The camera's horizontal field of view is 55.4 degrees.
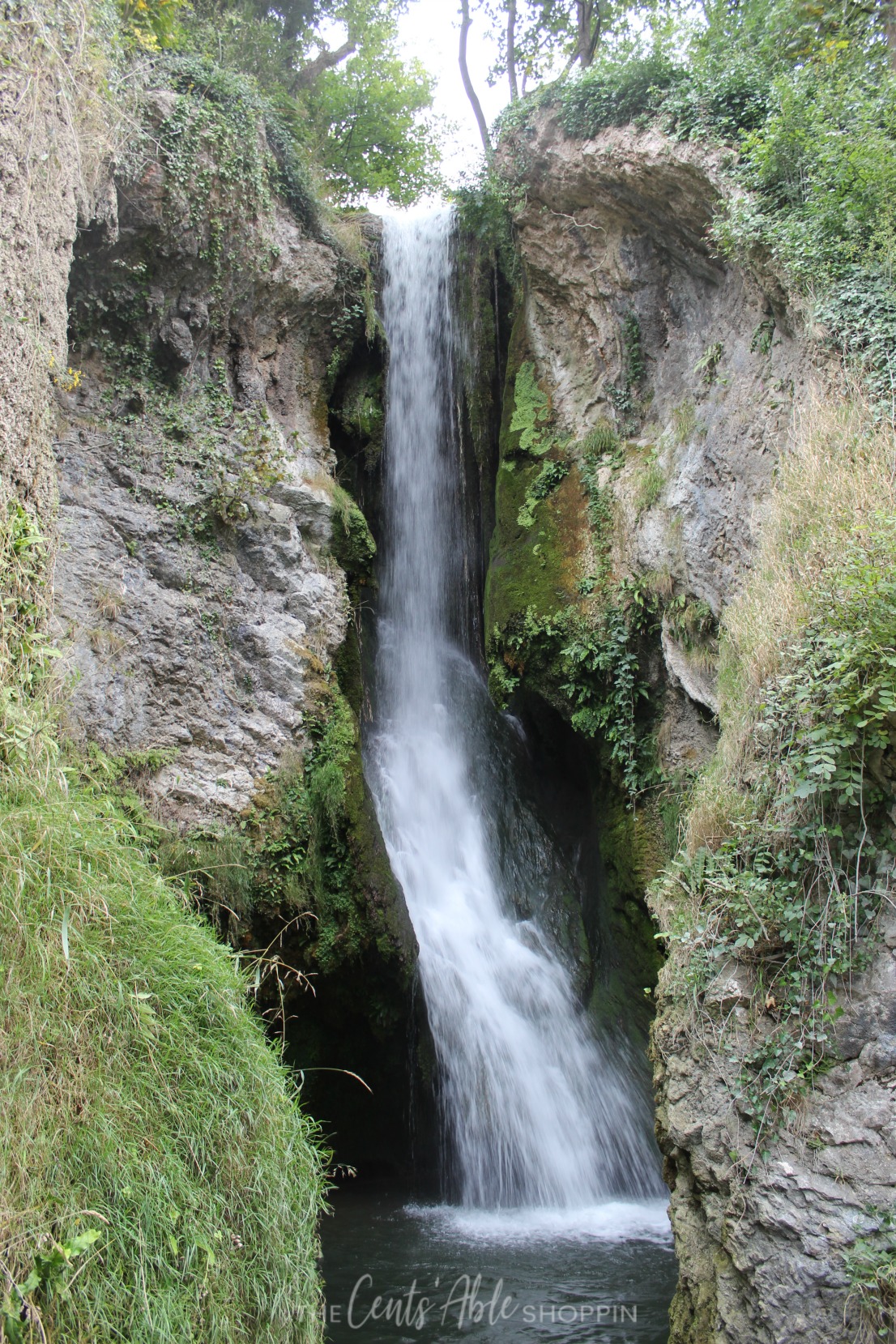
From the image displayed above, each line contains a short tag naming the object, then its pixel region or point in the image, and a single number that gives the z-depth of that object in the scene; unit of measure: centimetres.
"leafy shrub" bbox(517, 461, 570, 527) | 982
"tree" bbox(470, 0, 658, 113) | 1772
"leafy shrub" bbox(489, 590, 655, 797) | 821
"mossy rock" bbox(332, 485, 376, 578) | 920
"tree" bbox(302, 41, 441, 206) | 1745
